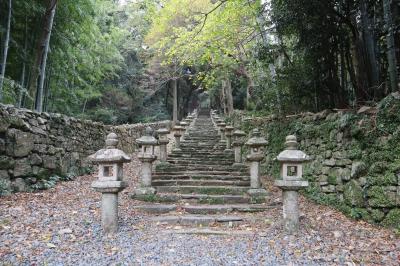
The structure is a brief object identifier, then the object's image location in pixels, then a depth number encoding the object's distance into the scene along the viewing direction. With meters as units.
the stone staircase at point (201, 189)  5.58
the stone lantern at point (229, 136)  10.66
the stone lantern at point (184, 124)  13.34
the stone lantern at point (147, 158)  6.43
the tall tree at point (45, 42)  7.53
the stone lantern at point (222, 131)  12.51
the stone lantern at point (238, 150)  8.62
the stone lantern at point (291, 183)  4.60
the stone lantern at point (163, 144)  8.40
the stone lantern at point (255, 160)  6.54
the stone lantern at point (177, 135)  10.21
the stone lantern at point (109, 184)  4.42
